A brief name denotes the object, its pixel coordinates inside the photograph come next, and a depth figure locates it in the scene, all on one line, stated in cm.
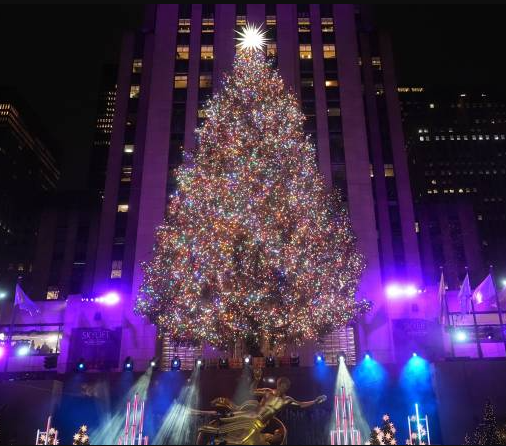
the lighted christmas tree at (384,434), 1962
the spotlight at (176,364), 2656
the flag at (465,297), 2631
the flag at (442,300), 2745
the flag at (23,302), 2861
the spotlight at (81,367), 2631
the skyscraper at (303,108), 4119
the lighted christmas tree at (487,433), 2017
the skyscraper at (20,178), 9125
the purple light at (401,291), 3794
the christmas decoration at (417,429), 2103
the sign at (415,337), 3588
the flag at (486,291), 2559
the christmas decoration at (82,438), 2089
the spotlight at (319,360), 2521
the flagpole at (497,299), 2473
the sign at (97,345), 3731
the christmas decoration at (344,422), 2053
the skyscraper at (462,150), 12031
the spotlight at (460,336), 3159
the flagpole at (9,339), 2736
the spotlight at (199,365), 2459
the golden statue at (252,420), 1991
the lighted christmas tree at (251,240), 2562
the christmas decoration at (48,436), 2150
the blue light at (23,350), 3491
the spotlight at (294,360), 2614
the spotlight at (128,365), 2573
